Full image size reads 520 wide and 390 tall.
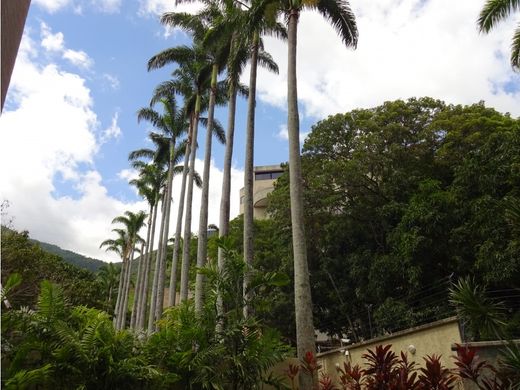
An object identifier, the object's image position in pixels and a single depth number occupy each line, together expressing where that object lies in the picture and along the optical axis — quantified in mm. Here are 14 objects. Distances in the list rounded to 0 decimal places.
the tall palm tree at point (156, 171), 30812
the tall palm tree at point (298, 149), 10102
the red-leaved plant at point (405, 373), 5512
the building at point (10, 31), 3685
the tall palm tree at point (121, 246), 49291
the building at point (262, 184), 44219
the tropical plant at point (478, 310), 7441
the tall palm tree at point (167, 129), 27609
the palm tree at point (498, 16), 13016
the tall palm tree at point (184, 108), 24656
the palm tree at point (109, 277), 60969
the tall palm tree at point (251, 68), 13987
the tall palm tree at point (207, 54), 18188
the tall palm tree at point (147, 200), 35344
